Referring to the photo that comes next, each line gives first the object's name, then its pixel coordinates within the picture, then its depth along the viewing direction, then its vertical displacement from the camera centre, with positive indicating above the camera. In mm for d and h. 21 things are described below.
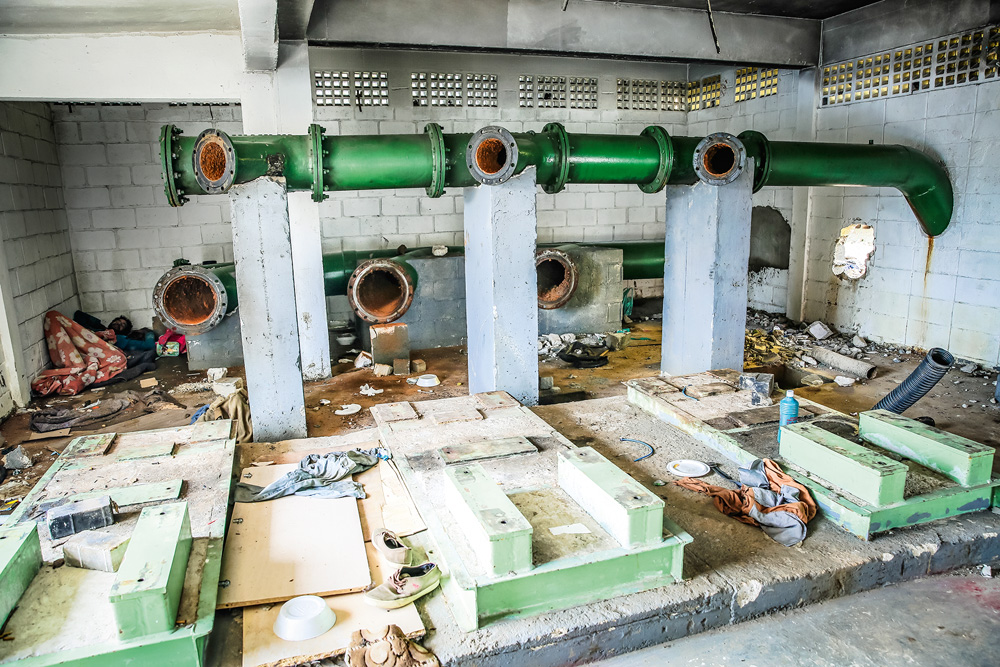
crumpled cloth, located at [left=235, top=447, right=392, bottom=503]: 3359 -1404
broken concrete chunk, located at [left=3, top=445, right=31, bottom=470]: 4625 -1702
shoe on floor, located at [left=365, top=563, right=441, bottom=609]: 2484 -1449
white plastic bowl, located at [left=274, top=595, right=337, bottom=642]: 2311 -1433
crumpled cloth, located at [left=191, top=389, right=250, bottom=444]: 4875 -1528
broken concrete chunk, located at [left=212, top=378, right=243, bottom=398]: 6066 -1614
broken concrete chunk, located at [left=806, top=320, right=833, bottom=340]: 7383 -1479
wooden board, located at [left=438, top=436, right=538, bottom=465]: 3395 -1266
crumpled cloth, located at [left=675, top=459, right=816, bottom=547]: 2926 -1388
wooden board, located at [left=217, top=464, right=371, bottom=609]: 2574 -1440
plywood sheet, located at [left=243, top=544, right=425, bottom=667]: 2221 -1475
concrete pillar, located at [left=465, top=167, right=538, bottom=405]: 4594 -566
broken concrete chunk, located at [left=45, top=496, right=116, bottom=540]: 2708 -1239
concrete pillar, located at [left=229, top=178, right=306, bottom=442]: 4207 -649
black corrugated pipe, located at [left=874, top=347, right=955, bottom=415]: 3924 -1096
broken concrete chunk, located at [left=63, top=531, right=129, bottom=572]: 2477 -1259
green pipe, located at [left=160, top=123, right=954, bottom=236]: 4066 +287
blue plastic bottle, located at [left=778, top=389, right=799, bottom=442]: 3760 -1198
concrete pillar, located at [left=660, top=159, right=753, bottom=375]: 4988 -546
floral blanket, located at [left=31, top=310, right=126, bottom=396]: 6172 -1435
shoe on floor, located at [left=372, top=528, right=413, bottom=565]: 2736 -1422
